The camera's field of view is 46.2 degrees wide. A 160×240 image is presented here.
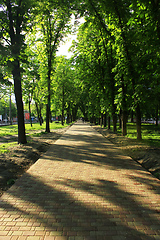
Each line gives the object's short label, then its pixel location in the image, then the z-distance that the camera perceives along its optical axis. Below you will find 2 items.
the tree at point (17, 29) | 9.14
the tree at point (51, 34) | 17.62
